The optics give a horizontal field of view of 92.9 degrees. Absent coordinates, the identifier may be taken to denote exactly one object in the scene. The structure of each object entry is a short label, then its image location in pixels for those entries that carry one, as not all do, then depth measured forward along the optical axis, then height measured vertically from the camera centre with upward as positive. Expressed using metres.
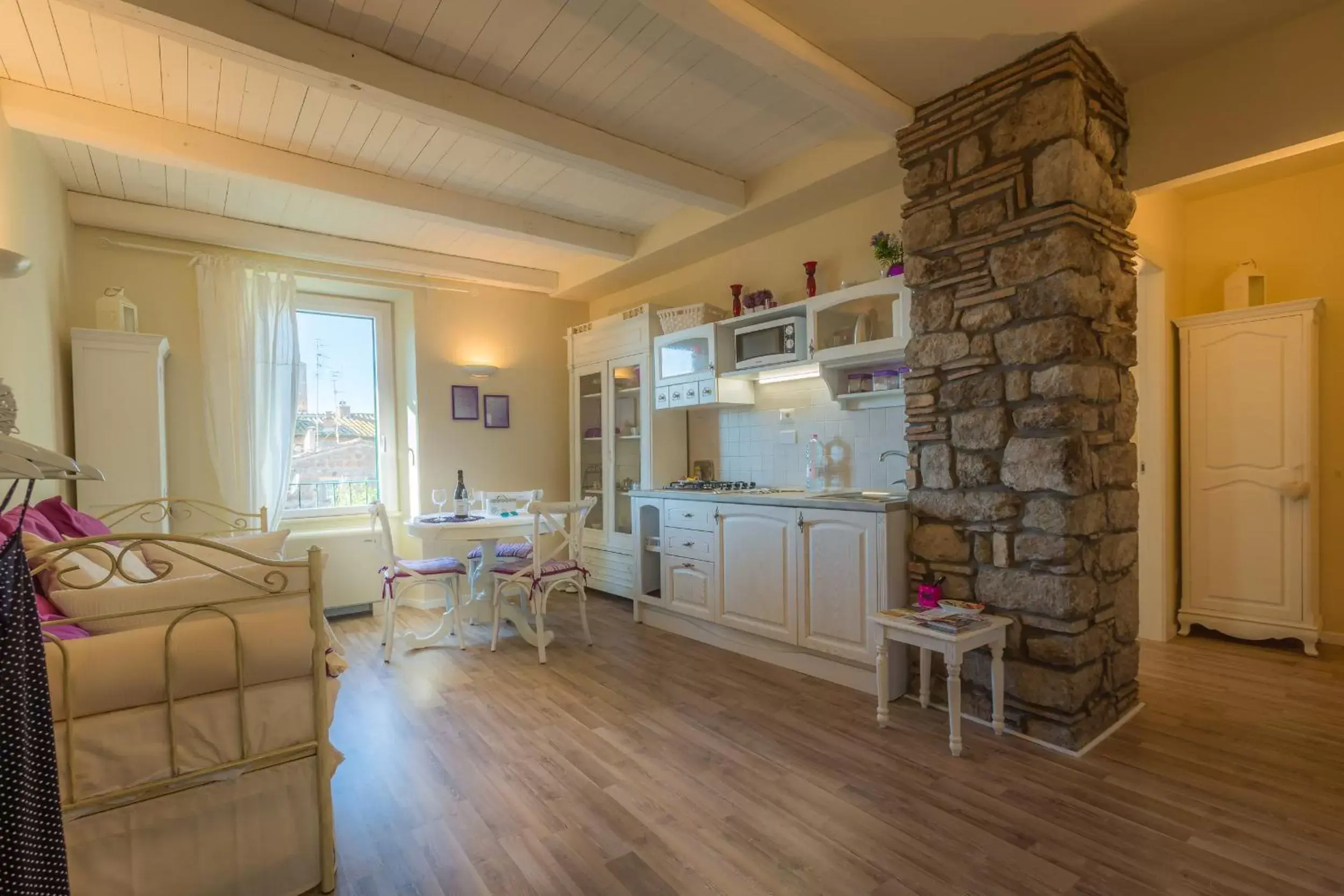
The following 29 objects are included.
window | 4.74 +0.29
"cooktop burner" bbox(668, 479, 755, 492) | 4.05 -0.28
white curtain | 4.11 +0.50
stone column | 2.36 +0.26
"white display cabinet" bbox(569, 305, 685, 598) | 4.62 +0.07
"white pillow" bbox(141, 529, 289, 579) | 2.55 -0.43
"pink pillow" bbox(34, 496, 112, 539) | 2.20 -0.24
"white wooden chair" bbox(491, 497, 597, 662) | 3.59 -0.71
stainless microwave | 3.64 +0.59
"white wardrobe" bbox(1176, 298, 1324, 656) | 3.36 -0.21
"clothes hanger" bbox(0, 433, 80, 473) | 0.96 +0.00
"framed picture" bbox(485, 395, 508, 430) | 5.30 +0.29
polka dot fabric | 0.95 -0.47
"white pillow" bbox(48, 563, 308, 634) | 1.56 -0.37
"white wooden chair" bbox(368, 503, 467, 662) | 3.66 -0.74
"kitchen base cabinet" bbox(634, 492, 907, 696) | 2.90 -0.72
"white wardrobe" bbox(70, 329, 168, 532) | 3.26 +0.20
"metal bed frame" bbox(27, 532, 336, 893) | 1.41 -0.60
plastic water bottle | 3.78 -0.14
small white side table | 2.32 -0.78
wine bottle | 4.12 -0.36
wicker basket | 4.26 +0.86
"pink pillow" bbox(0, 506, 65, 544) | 1.79 -0.21
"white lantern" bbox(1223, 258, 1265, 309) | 3.63 +0.85
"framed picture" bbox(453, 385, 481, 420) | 5.12 +0.36
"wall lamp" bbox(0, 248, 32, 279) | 1.86 +0.57
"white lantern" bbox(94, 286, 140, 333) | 3.45 +0.78
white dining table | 3.60 -0.60
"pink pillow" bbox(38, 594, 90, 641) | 1.46 -0.39
